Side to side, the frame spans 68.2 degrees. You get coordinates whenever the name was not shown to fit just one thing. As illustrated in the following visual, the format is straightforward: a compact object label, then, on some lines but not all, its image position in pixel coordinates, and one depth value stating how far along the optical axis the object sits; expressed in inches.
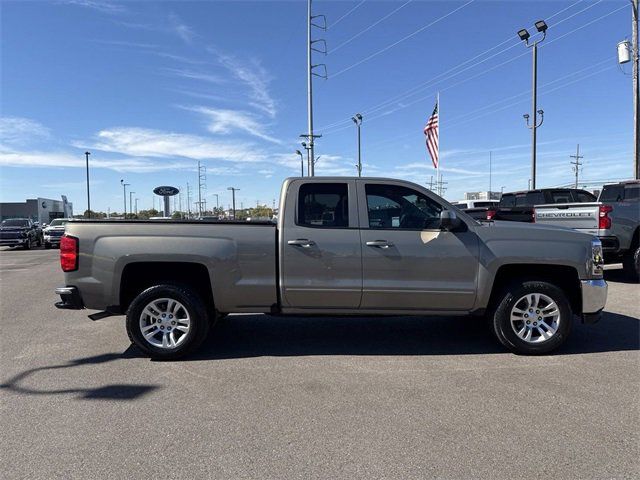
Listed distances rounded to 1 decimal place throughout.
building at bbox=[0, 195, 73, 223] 2329.2
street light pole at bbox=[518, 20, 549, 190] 918.6
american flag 741.3
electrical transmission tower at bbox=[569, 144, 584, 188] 3750.0
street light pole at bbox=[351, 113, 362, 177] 1665.8
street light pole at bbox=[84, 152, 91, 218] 2234.9
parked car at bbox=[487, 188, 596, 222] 495.5
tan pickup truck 203.2
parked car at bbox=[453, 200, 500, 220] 614.5
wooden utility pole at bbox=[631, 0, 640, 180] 709.9
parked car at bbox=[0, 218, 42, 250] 999.6
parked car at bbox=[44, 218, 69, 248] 1040.7
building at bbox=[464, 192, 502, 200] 2314.7
